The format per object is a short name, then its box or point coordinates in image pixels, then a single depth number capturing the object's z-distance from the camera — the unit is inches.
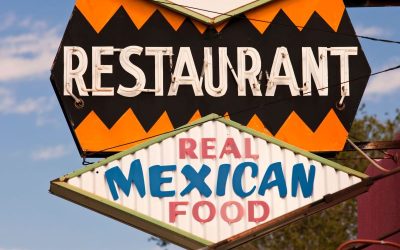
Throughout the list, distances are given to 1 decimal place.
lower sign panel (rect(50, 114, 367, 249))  545.6
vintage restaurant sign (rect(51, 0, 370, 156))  601.3
